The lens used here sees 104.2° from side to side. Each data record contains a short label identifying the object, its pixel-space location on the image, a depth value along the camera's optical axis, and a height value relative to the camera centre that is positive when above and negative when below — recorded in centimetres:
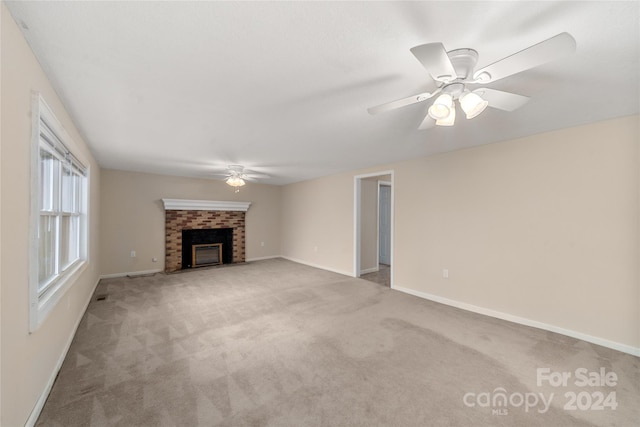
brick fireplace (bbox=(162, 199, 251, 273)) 560 -17
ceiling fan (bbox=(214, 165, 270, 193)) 464 +84
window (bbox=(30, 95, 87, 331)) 150 -1
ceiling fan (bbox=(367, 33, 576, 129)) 108 +73
